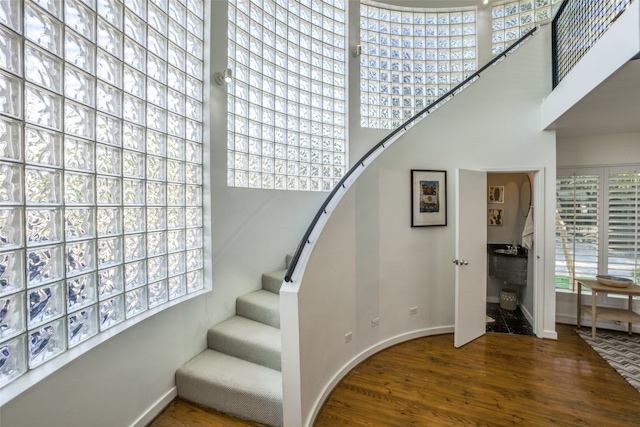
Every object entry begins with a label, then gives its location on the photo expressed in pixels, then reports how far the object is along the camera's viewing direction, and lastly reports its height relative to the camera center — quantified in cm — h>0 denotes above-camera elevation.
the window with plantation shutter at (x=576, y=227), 352 -20
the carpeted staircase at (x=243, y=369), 197 -126
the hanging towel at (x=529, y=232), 355 -26
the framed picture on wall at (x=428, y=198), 318 +15
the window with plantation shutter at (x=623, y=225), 335 -16
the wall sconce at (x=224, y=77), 240 +120
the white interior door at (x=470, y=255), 303 -50
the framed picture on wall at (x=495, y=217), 436 -9
